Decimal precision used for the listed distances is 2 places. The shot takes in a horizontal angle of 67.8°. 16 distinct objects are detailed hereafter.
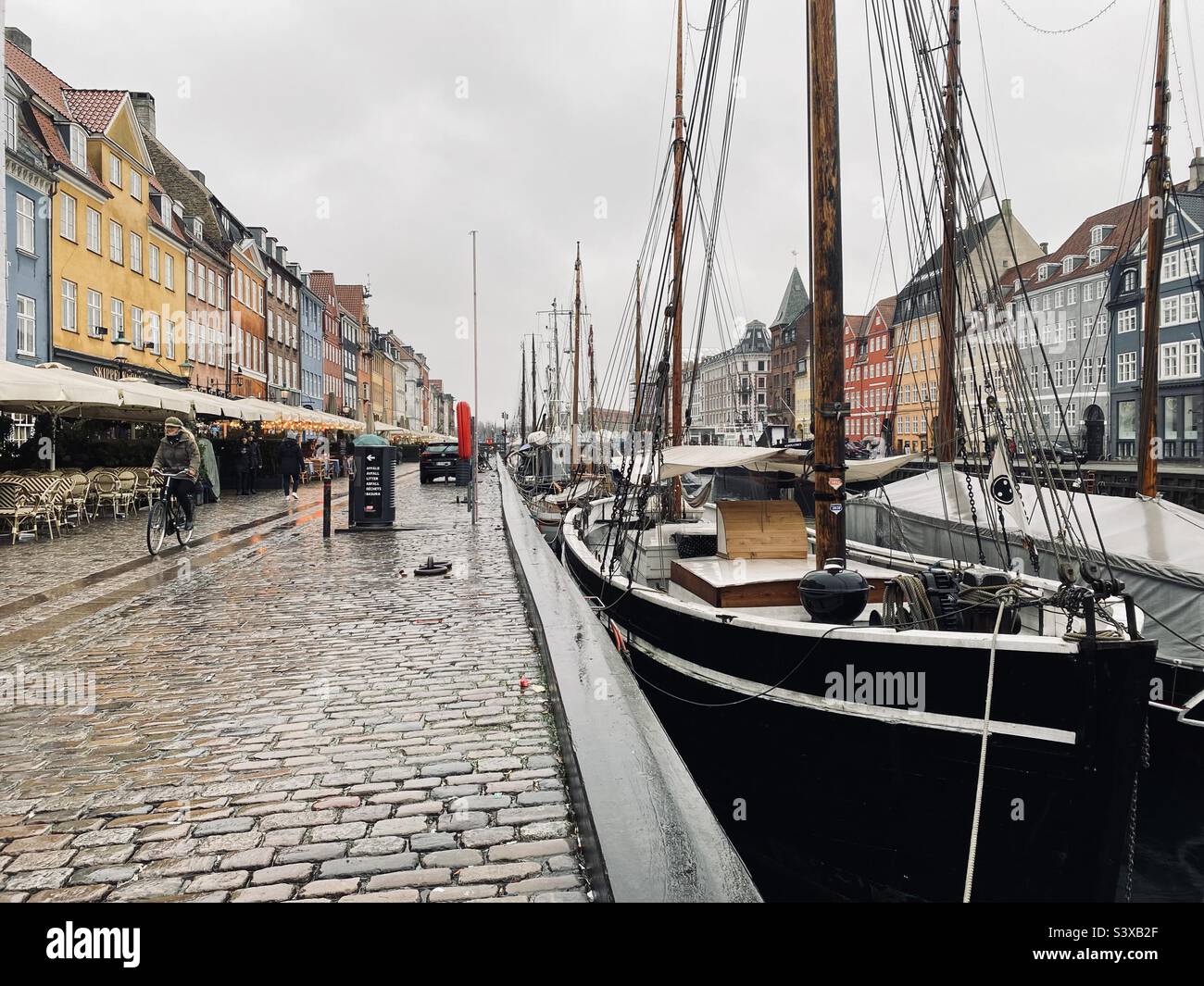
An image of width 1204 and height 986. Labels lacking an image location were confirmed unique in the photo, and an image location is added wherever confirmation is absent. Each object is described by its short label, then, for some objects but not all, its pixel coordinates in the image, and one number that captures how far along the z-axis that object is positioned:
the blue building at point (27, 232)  25.91
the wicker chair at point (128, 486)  19.50
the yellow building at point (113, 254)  29.66
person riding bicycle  13.98
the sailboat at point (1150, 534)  8.07
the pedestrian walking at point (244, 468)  28.55
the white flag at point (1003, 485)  7.92
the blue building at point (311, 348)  70.56
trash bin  17.34
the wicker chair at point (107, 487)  18.83
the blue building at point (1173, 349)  45.12
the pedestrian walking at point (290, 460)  26.38
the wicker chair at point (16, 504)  14.74
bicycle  13.32
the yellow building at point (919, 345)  67.31
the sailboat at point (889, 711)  5.51
